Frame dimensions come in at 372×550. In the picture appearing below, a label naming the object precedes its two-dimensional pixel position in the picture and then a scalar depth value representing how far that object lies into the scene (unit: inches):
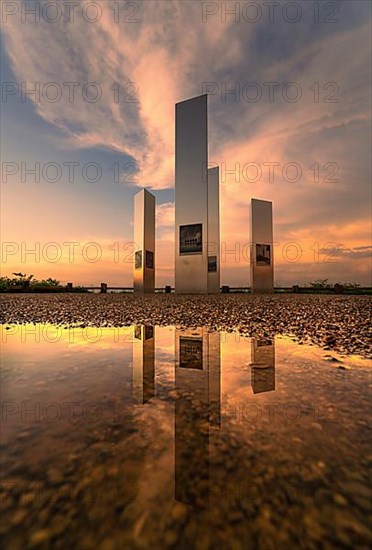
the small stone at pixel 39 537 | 16.3
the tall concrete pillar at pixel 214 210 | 770.9
